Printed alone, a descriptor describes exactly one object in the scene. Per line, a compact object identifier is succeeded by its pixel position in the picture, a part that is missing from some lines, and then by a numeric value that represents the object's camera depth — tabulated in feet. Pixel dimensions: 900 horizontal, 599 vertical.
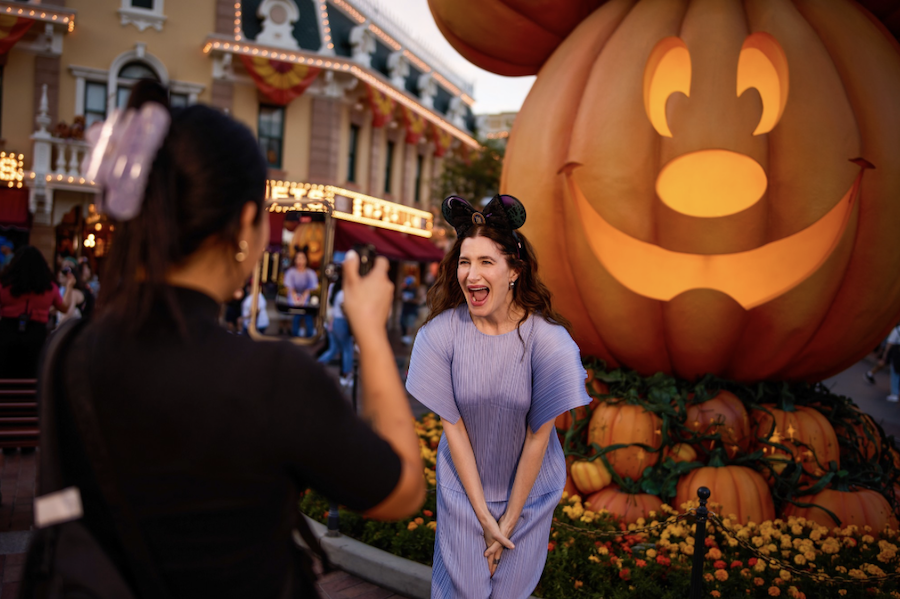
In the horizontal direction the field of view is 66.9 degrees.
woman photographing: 3.13
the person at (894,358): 31.83
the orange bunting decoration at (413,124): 62.44
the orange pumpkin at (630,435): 12.41
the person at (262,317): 19.15
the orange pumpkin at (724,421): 12.29
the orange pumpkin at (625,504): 12.02
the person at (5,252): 40.53
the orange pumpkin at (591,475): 12.62
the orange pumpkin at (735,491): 11.78
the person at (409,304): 49.08
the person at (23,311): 18.52
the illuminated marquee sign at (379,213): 50.26
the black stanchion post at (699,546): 8.45
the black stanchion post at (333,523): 11.85
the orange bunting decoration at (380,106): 54.85
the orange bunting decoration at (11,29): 43.04
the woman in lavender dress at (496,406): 7.16
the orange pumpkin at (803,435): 12.42
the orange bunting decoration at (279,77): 48.55
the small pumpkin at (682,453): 12.42
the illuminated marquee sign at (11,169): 44.80
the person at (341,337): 28.18
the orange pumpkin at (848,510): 12.08
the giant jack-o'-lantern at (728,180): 11.55
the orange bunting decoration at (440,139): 69.46
